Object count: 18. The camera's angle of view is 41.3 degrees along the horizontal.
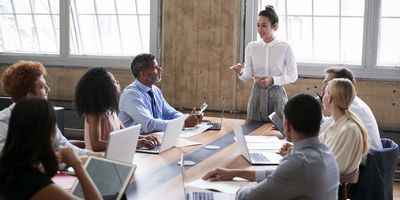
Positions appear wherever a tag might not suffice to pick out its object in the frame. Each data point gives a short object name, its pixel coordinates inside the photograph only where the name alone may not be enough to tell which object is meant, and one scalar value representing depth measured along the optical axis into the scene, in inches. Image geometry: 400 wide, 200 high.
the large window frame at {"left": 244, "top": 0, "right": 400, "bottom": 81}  204.2
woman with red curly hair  109.2
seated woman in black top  70.7
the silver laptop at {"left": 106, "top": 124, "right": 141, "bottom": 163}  93.4
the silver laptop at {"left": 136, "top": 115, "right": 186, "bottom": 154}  121.9
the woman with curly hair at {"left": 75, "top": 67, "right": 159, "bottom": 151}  120.3
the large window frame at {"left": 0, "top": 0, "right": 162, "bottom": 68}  229.9
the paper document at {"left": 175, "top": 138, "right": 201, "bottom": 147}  131.4
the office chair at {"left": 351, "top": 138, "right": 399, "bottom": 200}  113.7
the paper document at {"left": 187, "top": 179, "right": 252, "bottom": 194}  94.0
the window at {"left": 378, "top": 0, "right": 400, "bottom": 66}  205.2
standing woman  176.7
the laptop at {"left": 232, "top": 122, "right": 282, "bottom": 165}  115.7
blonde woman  107.0
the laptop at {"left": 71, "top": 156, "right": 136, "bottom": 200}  81.3
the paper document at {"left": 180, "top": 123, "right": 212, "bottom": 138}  144.7
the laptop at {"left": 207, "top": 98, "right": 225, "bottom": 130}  155.6
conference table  92.7
